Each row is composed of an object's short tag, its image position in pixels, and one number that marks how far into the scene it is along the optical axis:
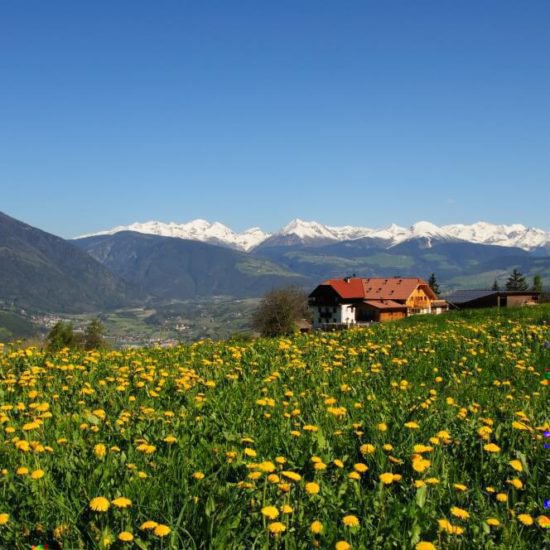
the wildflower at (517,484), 4.02
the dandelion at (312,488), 3.64
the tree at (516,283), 123.38
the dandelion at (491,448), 4.64
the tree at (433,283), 123.62
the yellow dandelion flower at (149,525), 3.09
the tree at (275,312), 73.50
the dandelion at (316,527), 3.33
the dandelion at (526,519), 3.37
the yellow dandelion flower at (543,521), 3.45
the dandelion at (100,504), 3.28
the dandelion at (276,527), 3.11
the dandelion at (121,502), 3.32
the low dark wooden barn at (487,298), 68.25
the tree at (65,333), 58.76
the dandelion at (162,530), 2.99
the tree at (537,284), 107.56
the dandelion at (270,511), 3.22
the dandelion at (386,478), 3.84
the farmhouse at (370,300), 88.94
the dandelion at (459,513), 3.45
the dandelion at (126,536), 3.04
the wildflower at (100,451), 4.53
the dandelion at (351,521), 3.33
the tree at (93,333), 70.48
